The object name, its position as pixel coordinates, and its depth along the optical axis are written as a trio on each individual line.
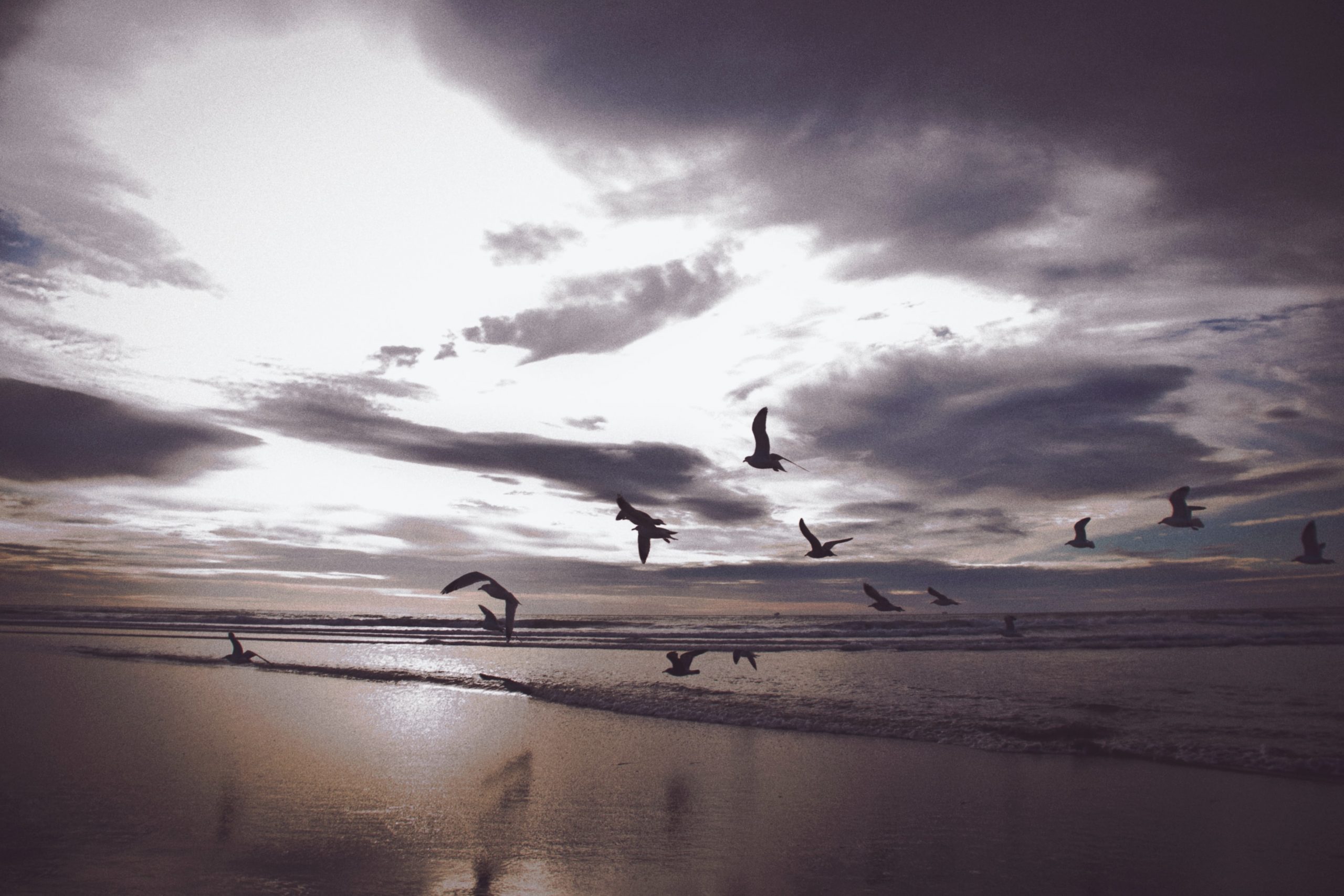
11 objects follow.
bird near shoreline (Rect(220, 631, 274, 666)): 16.69
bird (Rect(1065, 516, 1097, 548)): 16.50
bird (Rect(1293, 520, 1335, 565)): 14.39
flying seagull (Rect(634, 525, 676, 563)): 9.78
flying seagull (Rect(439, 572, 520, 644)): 9.22
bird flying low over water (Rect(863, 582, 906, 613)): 15.25
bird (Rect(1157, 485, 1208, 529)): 14.09
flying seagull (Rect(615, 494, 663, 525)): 10.10
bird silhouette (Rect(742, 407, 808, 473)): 11.70
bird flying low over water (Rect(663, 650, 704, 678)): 13.10
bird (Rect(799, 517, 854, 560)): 13.41
